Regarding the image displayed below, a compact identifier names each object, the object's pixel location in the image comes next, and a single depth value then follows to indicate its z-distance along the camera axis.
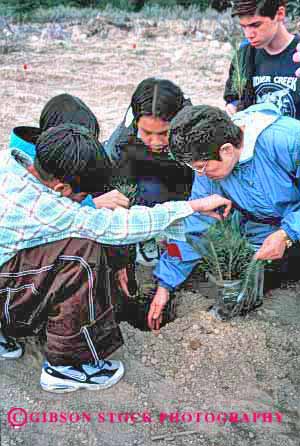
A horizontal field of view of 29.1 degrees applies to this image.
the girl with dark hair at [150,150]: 2.60
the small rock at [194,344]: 2.24
